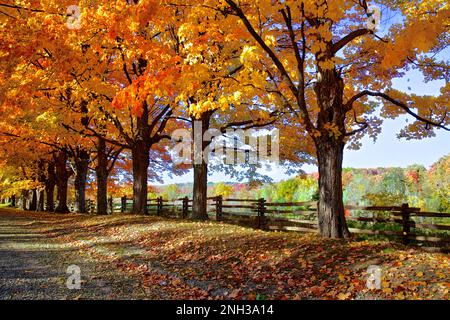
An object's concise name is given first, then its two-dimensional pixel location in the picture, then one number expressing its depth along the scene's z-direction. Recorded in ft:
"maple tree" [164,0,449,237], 27.78
